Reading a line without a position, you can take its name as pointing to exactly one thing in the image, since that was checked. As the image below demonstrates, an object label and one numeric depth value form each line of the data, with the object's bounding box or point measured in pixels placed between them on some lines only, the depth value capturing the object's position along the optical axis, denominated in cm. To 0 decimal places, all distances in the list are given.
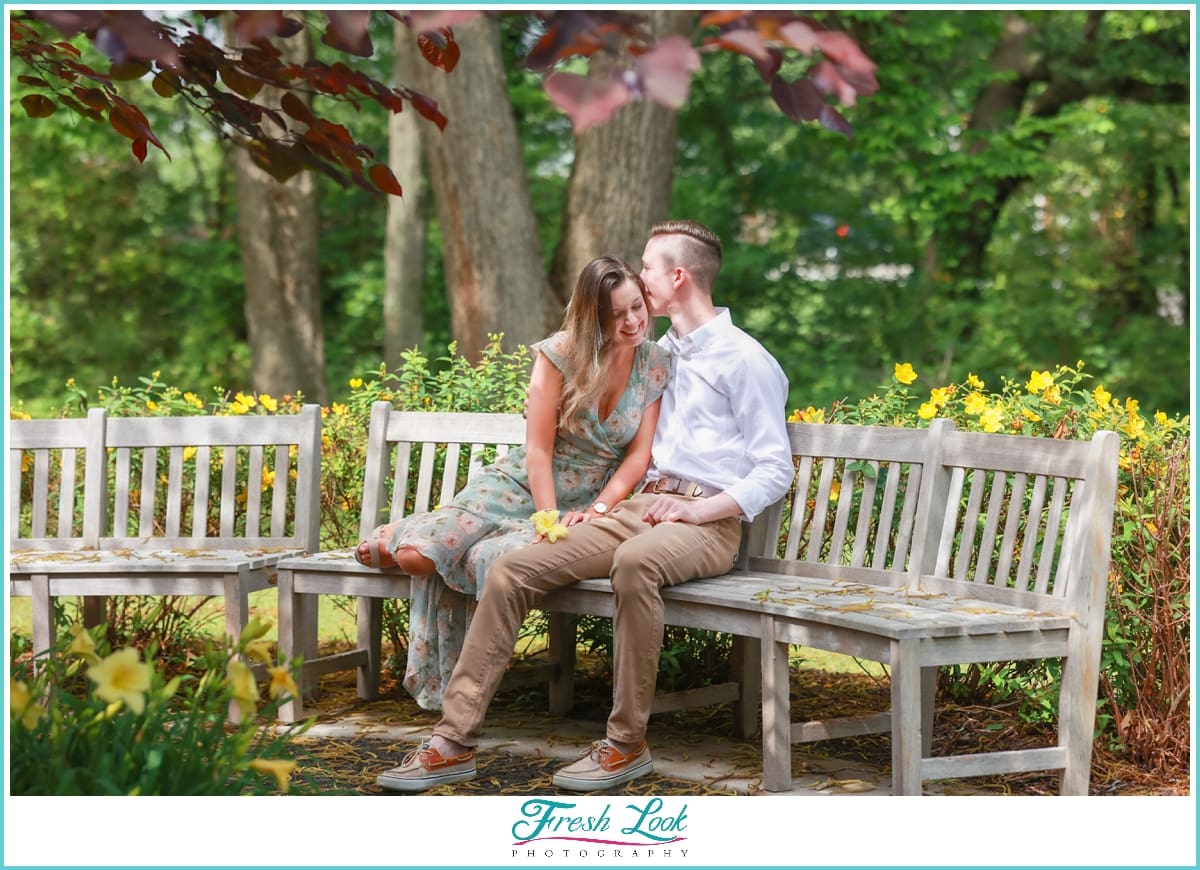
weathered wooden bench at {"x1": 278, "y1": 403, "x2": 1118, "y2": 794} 679
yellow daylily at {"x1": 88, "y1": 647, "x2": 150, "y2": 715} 495
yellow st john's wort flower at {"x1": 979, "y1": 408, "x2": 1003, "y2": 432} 816
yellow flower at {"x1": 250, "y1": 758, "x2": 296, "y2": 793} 506
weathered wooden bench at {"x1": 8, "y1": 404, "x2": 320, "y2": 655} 955
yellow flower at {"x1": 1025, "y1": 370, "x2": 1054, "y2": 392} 830
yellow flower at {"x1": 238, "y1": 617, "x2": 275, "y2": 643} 518
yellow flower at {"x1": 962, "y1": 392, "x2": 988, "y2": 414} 839
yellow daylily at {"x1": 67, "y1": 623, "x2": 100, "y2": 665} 524
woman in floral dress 809
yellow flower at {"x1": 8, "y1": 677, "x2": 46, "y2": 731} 525
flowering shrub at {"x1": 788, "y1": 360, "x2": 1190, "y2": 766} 762
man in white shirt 738
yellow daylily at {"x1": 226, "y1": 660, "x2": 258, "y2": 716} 503
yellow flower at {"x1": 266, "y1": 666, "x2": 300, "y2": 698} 517
